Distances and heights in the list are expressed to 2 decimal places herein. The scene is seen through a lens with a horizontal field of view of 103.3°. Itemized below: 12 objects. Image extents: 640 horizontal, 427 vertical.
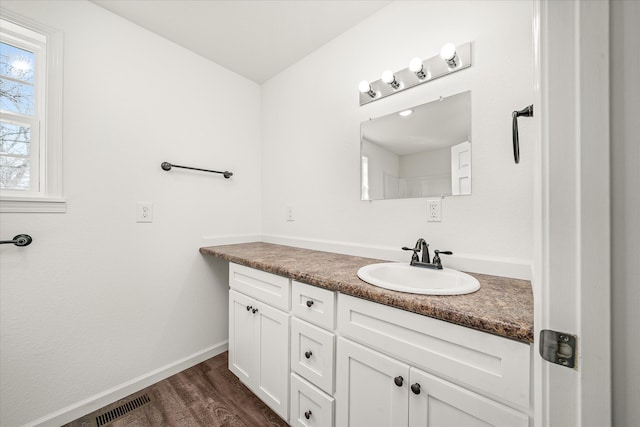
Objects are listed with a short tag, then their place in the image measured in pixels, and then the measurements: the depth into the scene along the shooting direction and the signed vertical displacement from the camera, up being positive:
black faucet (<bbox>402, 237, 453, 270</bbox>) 1.22 -0.21
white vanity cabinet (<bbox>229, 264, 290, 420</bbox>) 1.30 -0.68
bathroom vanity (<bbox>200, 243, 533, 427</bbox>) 0.71 -0.48
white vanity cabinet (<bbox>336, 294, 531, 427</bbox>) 0.69 -0.51
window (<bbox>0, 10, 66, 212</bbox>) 1.30 +0.54
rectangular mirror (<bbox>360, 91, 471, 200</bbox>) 1.26 +0.35
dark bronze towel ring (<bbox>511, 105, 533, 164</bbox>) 0.86 +0.31
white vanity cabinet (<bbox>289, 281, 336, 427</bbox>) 1.09 -0.64
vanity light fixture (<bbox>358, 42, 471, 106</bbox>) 1.24 +0.77
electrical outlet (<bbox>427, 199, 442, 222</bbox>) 1.32 +0.02
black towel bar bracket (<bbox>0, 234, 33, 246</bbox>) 1.24 -0.13
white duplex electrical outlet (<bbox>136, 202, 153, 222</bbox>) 1.66 +0.02
